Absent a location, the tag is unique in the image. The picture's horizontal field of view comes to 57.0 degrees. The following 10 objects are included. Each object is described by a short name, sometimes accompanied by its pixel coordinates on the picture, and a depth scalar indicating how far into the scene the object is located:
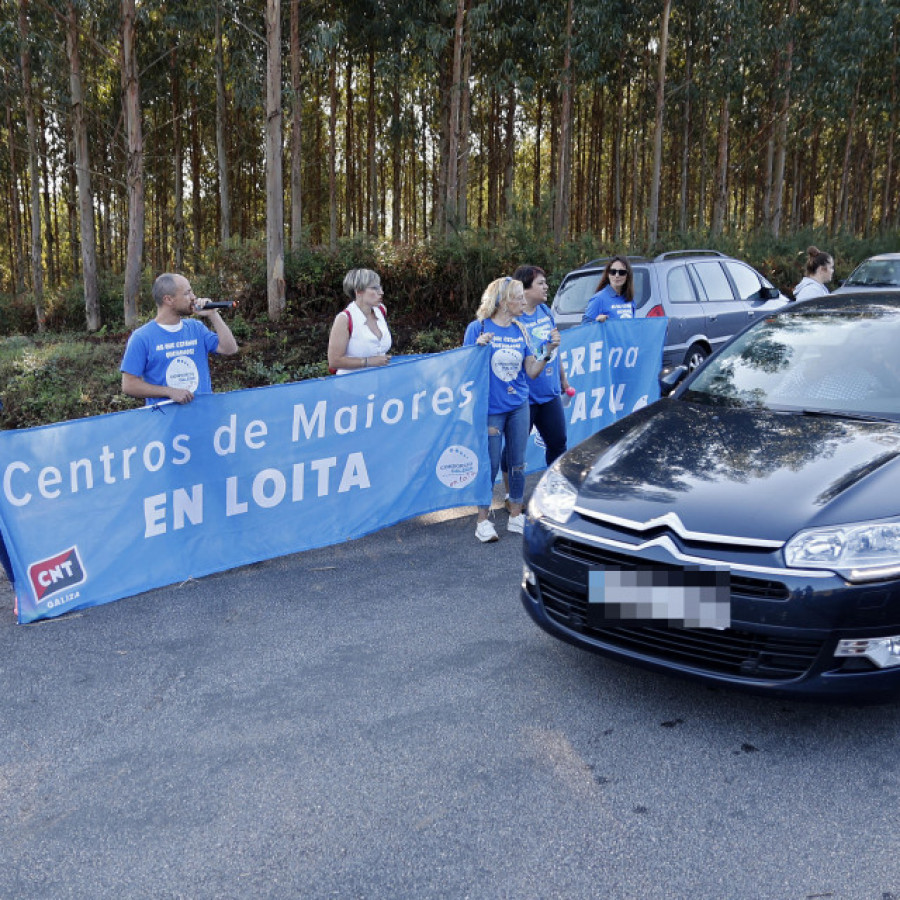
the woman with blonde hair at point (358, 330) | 5.64
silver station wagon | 9.44
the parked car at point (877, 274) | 15.56
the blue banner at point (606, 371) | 7.27
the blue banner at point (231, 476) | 4.47
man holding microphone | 4.90
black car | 2.91
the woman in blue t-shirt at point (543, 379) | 5.76
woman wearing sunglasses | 7.53
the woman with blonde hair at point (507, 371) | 5.55
